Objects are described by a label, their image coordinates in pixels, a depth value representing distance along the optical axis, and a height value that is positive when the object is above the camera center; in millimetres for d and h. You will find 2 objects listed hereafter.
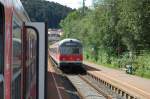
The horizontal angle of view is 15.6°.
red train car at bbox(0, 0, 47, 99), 3221 +8
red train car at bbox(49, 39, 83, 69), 42281 +53
